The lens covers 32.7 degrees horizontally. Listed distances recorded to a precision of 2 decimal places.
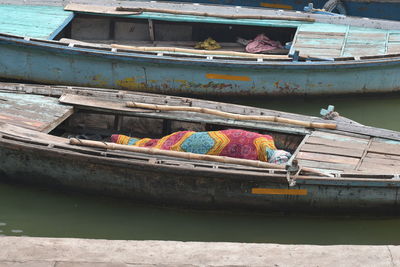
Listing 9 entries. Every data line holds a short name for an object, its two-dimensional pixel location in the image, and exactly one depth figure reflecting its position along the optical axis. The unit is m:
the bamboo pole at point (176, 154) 8.81
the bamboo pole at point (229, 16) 13.69
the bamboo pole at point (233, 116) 9.74
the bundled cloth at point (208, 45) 13.78
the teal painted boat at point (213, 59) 12.29
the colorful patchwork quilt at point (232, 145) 9.16
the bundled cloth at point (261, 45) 13.59
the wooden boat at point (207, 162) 8.72
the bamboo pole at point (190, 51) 12.57
